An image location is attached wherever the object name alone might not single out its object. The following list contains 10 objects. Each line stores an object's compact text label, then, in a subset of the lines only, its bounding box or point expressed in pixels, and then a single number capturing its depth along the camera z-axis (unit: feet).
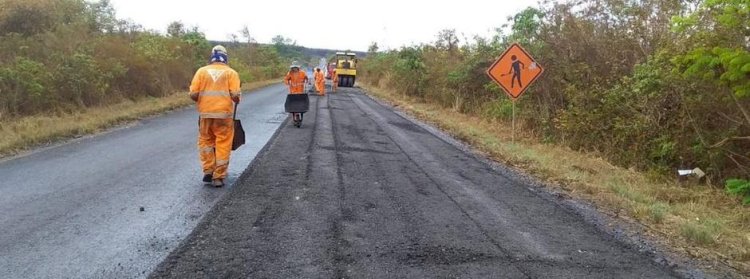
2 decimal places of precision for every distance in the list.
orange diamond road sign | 43.09
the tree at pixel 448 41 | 93.51
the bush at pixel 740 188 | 25.90
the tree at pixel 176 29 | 138.94
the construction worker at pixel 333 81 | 126.82
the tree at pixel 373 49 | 208.83
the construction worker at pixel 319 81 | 100.32
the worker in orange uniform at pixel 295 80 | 49.98
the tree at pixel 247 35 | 238.48
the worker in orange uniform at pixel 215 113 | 23.93
